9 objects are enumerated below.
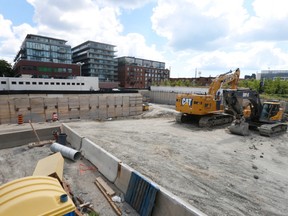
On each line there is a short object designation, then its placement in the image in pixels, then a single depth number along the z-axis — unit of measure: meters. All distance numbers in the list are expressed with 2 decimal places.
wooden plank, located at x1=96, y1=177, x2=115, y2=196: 5.87
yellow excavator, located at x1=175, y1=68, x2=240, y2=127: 14.59
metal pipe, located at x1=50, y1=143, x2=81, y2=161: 8.37
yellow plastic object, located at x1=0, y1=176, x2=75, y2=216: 2.51
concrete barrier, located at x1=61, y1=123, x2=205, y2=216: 4.24
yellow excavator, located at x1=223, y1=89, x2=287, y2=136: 12.99
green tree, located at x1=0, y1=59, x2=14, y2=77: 61.56
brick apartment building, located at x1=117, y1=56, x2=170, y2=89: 80.06
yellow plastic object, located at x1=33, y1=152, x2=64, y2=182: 4.86
